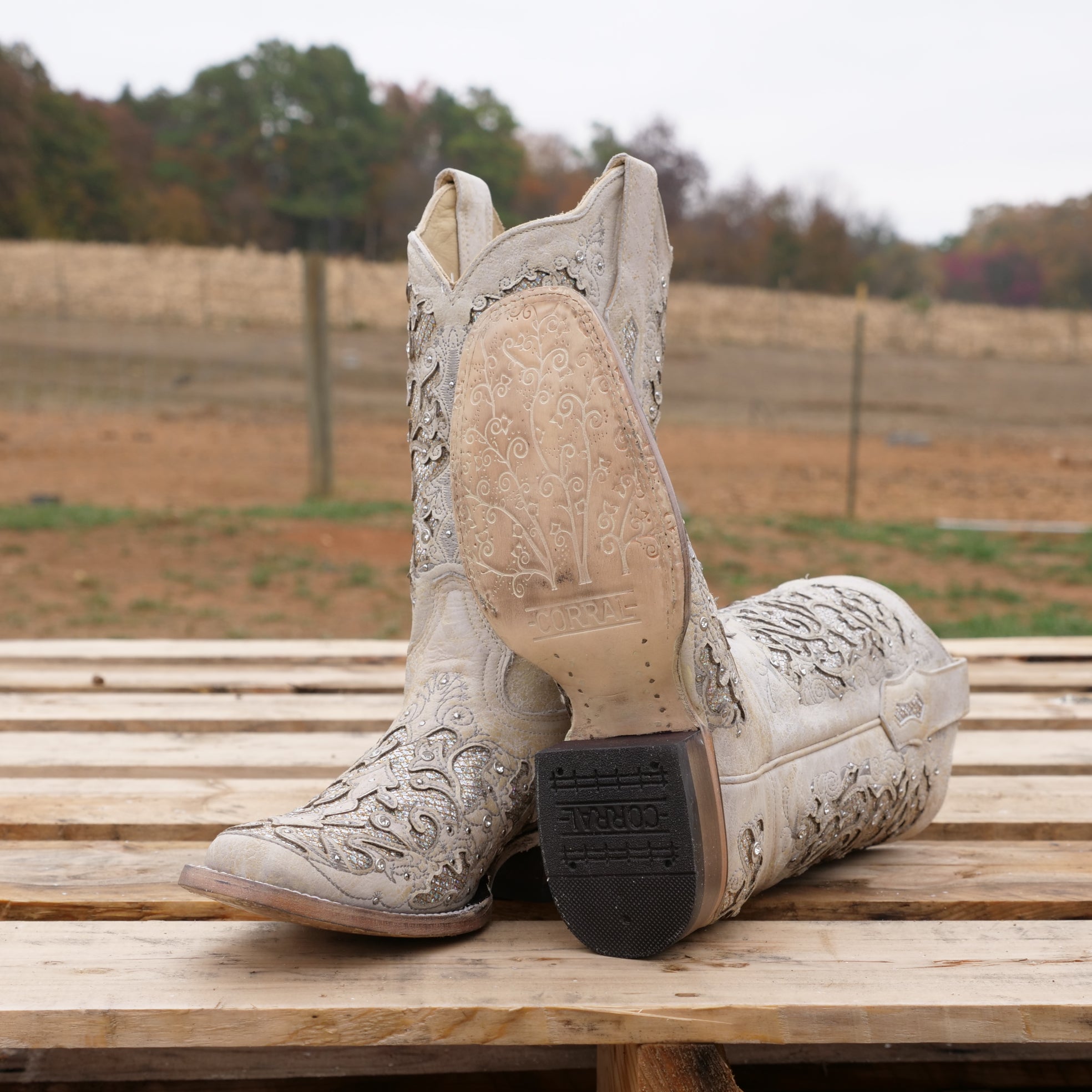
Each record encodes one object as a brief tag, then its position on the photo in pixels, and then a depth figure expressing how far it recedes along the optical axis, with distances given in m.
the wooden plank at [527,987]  1.00
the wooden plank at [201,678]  2.38
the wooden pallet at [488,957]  1.01
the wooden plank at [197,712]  2.08
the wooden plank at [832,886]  1.26
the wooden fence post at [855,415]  8.06
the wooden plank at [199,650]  2.69
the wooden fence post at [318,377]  7.71
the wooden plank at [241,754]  1.82
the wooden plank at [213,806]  1.53
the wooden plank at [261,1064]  1.31
